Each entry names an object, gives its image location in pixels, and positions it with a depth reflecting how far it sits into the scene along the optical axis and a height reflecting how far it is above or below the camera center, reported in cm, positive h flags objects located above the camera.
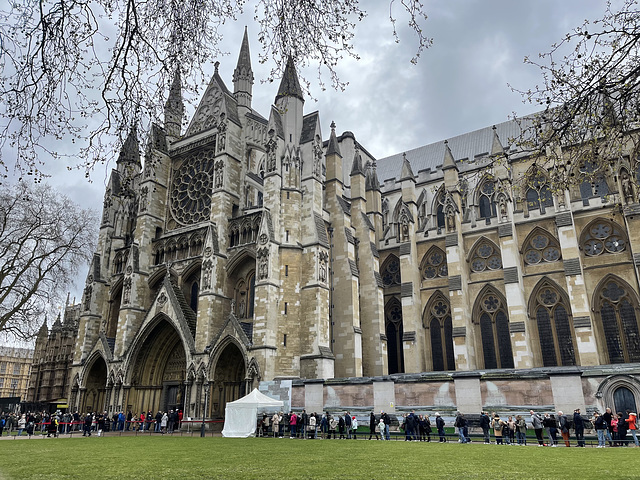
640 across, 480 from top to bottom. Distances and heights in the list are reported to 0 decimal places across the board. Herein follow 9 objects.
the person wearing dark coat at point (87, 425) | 2131 -91
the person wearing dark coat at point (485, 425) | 1505 -82
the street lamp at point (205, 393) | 2267 +39
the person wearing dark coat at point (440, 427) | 1553 -89
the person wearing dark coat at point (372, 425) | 1744 -90
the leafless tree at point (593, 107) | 666 +423
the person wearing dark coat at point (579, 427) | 1358 -84
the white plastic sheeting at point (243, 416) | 1845 -55
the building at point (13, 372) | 7638 +496
